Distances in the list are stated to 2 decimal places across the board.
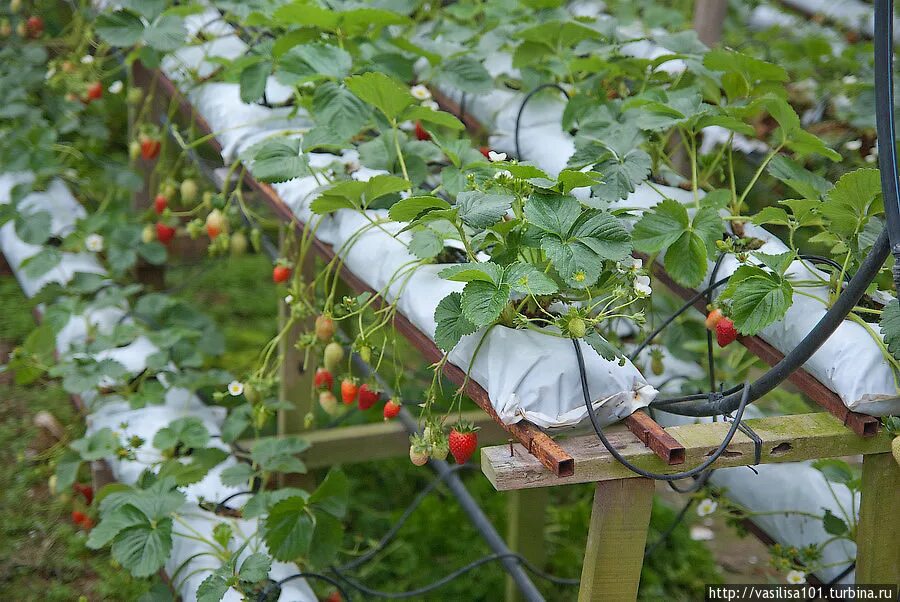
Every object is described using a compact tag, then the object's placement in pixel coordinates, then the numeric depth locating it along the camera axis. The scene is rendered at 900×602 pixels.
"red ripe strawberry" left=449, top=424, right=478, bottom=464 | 2.74
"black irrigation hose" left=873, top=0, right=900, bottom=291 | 2.53
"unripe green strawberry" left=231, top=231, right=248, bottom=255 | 3.46
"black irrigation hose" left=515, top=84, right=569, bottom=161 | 3.27
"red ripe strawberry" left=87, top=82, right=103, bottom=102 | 4.17
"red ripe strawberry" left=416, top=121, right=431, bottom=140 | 3.22
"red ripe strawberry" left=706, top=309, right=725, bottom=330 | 2.83
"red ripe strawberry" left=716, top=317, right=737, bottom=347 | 2.80
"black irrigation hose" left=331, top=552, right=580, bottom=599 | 3.28
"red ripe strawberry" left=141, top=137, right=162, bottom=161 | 3.80
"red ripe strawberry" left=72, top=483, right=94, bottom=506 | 3.55
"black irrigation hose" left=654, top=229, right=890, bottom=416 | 2.58
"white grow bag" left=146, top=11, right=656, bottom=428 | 2.68
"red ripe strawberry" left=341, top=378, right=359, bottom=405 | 2.98
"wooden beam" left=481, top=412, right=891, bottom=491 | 2.64
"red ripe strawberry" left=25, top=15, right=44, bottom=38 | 4.77
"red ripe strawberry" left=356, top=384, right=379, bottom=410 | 2.96
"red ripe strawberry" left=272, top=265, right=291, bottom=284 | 3.19
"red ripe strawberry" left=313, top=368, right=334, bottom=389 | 3.09
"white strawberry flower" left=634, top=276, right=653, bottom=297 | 2.70
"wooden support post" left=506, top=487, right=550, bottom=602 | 3.57
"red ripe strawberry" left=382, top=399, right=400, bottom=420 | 2.87
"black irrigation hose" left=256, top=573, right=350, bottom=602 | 3.04
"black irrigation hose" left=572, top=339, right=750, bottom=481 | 2.65
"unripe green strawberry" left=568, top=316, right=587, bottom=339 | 2.67
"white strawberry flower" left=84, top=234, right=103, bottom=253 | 4.24
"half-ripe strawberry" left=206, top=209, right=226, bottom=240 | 3.36
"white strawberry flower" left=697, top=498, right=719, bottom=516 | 3.27
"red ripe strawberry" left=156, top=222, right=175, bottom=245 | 3.91
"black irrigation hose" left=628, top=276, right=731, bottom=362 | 2.87
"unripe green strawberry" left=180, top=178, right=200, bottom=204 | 3.61
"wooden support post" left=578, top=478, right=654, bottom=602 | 2.69
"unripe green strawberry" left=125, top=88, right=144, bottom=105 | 4.02
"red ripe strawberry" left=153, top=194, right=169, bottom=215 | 3.70
